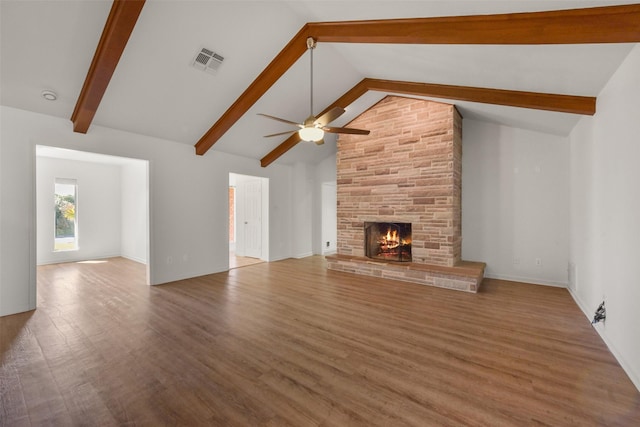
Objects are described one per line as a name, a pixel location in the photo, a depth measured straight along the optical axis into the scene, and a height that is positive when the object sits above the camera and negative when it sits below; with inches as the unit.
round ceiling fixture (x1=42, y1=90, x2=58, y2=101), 123.3 +57.0
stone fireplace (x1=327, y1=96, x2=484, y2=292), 177.3 +14.3
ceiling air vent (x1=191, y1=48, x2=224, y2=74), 127.0 +77.1
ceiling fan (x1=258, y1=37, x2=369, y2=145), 123.7 +43.2
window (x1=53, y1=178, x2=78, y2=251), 250.7 -3.1
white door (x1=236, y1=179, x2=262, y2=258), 269.0 -4.9
